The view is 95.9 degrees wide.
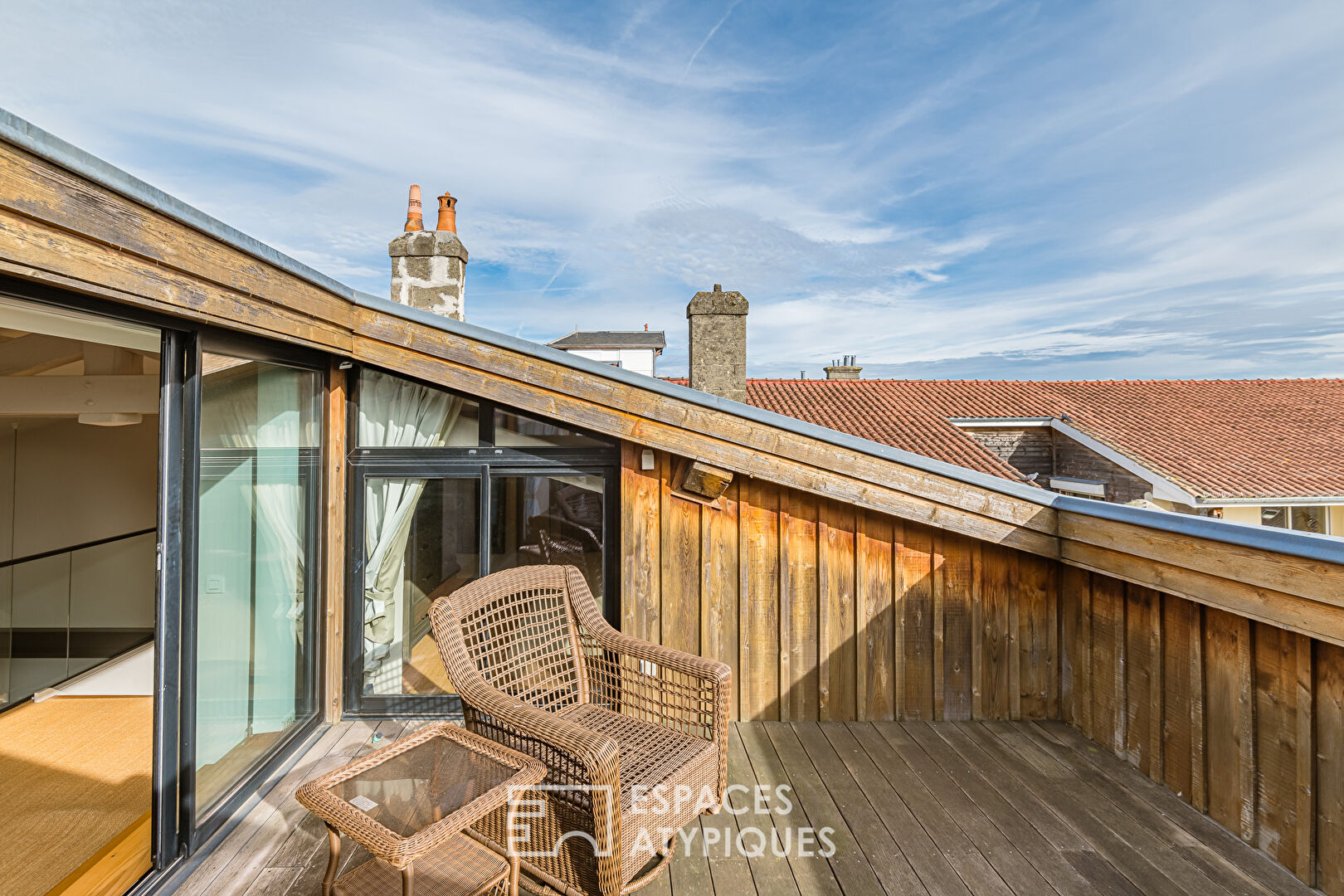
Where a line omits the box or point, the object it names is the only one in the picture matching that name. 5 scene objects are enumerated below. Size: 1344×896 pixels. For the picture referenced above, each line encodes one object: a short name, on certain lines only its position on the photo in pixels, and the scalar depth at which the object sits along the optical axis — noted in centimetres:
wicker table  149
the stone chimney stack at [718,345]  588
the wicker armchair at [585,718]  176
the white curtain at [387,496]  318
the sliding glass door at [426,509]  317
